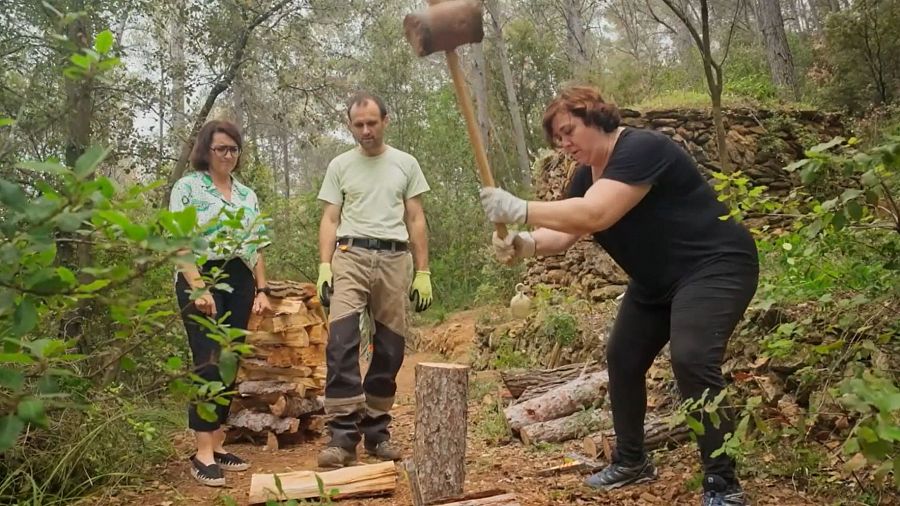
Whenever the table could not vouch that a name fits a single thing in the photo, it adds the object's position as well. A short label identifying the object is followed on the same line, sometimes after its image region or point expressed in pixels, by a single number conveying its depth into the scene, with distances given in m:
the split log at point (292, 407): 4.80
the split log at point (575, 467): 3.75
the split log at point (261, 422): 4.71
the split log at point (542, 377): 5.38
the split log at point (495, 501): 2.66
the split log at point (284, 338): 5.12
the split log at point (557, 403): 4.77
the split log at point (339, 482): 3.22
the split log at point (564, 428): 4.45
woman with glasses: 3.65
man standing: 3.93
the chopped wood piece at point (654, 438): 3.90
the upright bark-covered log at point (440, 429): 3.06
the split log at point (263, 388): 4.83
